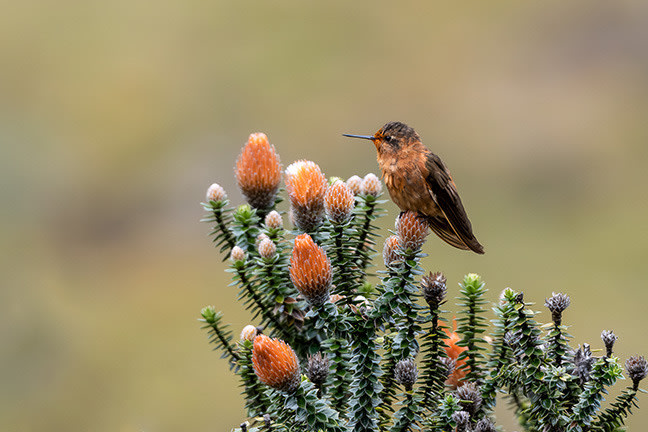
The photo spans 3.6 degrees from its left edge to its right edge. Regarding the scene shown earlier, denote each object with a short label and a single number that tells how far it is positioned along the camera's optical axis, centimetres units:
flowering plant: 500
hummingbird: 508
